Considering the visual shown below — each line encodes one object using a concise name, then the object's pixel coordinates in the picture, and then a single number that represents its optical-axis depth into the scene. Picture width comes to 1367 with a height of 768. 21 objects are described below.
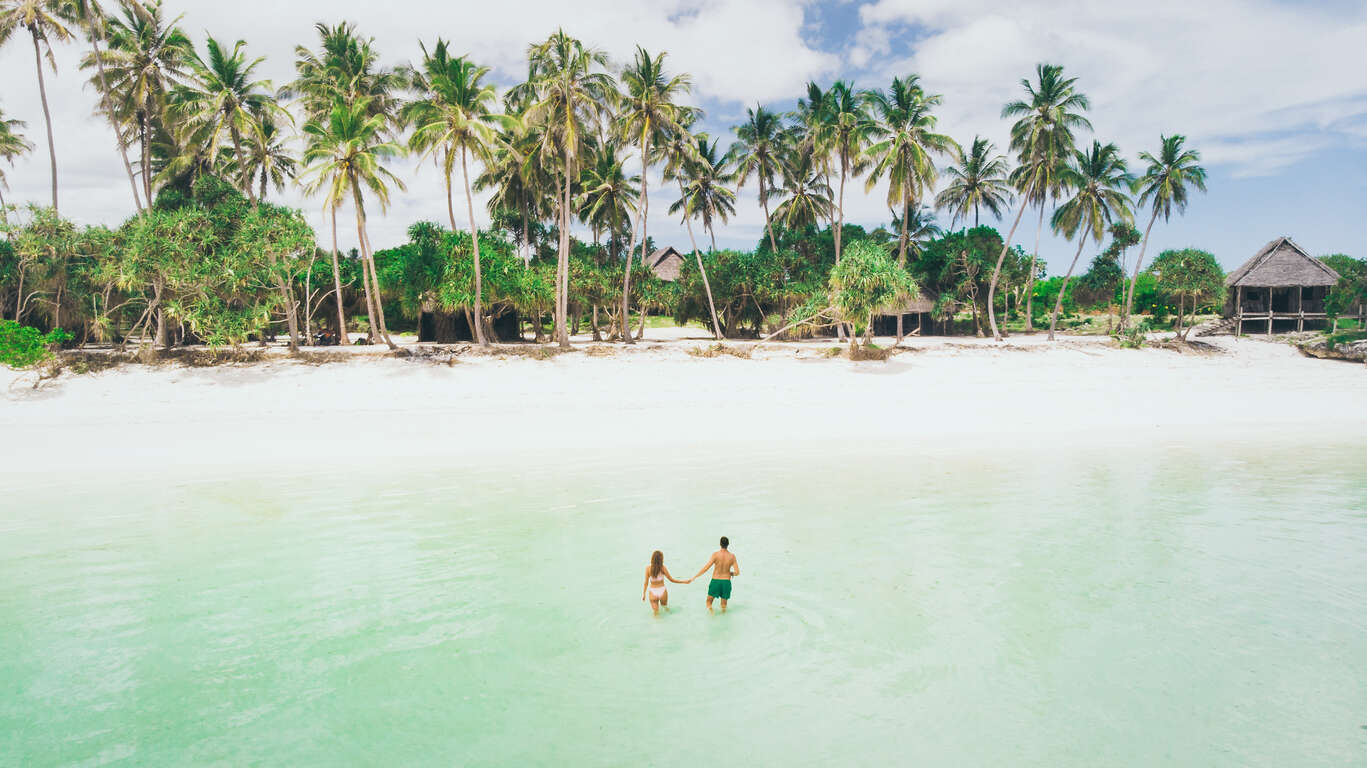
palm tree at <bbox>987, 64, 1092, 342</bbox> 33.44
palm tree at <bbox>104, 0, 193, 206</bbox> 29.23
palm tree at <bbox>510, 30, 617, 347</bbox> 27.16
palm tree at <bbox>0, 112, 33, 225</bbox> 37.41
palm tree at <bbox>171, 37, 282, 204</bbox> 27.91
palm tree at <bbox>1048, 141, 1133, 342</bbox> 36.72
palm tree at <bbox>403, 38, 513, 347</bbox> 25.02
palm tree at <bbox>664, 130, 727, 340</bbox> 33.88
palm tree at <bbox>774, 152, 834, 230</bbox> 38.58
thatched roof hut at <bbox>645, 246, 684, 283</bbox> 47.12
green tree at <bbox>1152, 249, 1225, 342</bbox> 35.50
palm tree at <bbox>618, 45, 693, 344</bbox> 29.00
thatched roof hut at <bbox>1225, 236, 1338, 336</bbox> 40.88
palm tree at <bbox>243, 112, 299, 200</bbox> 32.06
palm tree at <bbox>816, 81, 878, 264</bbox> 34.47
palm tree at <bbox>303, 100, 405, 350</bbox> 24.62
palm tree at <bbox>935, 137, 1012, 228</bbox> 42.12
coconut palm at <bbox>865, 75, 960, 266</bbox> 32.78
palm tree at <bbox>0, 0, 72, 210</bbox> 28.88
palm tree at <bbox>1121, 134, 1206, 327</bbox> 35.66
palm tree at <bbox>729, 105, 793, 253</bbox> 37.17
